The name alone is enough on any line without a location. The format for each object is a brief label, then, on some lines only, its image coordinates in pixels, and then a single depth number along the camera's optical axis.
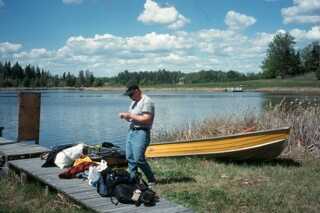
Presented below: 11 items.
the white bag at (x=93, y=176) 6.07
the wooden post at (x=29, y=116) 10.45
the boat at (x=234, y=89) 89.01
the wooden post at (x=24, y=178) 7.48
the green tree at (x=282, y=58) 99.31
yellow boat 9.16
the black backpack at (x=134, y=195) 5.24
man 6.30
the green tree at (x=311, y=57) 102.76
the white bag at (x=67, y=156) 7.42
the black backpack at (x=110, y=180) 5.56
